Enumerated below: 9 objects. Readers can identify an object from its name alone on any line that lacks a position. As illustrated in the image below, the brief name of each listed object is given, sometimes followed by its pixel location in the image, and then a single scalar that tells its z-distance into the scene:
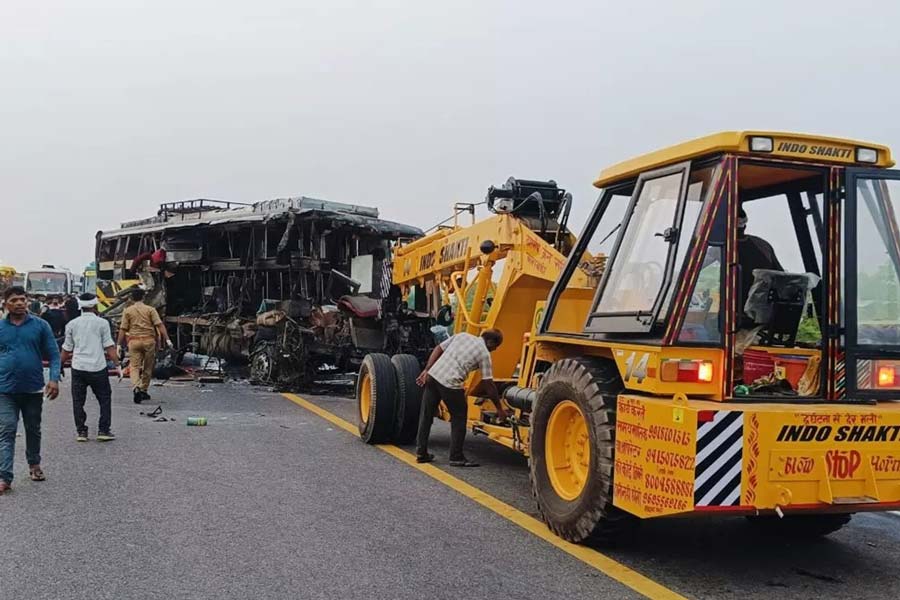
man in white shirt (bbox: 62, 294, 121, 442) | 9.52
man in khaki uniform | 13.23
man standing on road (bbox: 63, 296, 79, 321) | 17.14
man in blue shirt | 7.19
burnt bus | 14.13
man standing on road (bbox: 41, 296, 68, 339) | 17.38
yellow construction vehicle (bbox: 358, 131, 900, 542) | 4.64
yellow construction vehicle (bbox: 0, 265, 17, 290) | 30.02
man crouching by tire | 8.09
